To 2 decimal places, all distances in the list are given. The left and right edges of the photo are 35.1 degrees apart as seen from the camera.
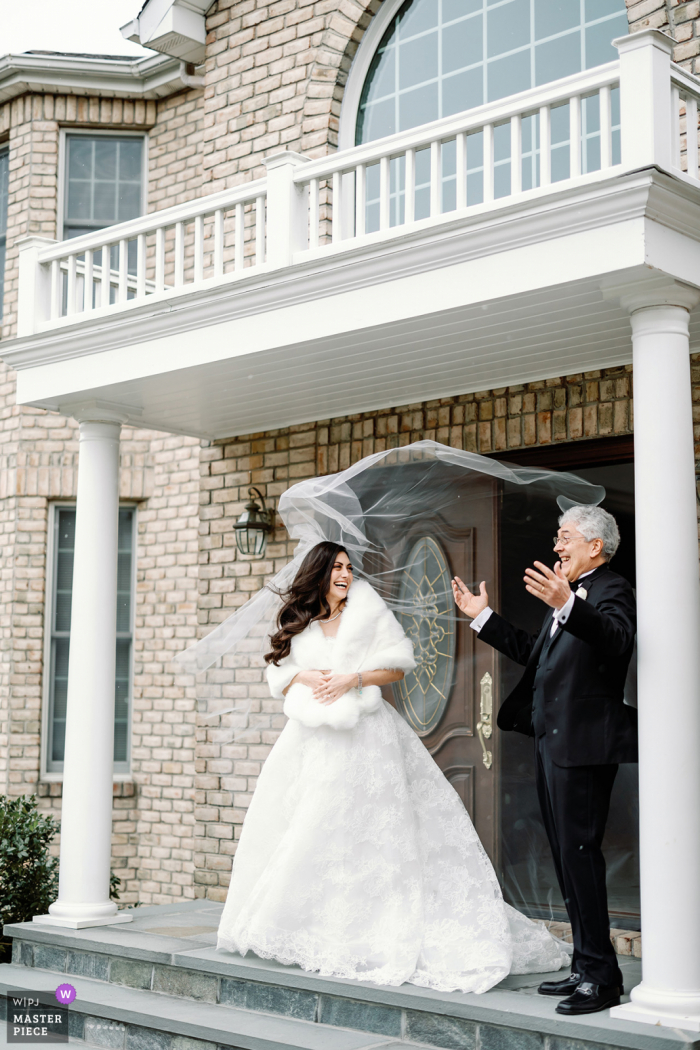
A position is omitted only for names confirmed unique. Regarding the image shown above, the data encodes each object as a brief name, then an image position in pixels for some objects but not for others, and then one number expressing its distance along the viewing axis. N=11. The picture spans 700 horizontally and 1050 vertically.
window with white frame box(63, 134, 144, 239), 9.42
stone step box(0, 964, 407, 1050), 4.48
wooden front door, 6.12
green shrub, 6.61
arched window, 5.98
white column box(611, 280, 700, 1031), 4.06
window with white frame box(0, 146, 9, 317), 9.68
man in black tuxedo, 4.23
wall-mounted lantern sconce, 7.16
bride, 4.77
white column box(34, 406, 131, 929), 6.24
